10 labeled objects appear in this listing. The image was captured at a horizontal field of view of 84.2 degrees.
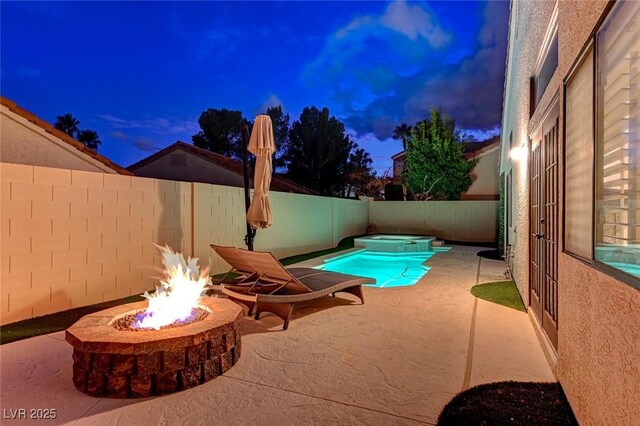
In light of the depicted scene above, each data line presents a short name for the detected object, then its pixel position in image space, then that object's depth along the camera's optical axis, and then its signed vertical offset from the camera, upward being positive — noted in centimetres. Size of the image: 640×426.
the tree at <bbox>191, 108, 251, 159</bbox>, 2802 +643
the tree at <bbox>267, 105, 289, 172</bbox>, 3020 +708
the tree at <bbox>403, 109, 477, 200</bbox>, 1905 +290
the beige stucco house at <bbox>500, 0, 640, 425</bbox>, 164 +7
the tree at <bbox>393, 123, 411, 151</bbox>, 4256 +1023
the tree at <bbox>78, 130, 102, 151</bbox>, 3628 +778
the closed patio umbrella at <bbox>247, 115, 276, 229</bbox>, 620 +80
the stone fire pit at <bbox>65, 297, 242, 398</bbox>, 283 -121
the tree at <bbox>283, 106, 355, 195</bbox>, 2875 +507
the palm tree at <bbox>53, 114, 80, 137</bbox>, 3569 +905
